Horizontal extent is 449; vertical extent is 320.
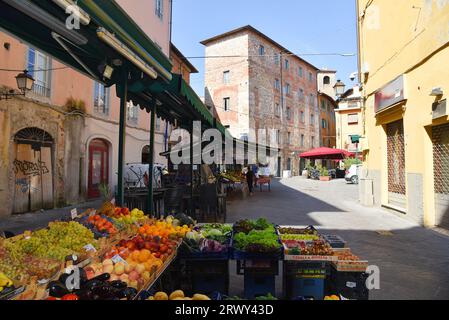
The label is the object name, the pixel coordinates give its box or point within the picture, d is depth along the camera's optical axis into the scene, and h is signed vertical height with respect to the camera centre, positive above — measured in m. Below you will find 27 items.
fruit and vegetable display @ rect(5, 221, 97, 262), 3.00 -0.83
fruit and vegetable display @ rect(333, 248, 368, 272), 3.34 -1.11
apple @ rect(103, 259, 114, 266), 3.04 -1.00
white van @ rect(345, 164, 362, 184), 22.65 -0.47
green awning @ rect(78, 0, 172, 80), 3.16 +1.81
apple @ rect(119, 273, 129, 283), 2.82 -1.08
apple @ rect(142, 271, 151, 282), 2.91 -1.10
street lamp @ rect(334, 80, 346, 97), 15.41 +4.37
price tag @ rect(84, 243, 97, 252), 3.25 -0.90
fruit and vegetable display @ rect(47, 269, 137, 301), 2.37 -1.03
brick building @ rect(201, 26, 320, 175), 29.17 +8.77
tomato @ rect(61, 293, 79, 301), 2.27 -1.02
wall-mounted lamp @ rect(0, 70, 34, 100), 8.42 +2.52
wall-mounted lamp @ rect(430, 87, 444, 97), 6.98 +1.88
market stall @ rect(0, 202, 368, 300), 2.55 -1.03
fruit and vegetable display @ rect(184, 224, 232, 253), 3.78 -1.01
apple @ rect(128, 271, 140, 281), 2.88 -1.08
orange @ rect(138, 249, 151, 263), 3.34 -1.01
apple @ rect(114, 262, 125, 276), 2.95 -1.03
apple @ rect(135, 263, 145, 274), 3.01 -1.05
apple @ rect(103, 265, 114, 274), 2.99 -1.04
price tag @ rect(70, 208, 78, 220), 4.28 -0.67
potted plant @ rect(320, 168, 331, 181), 26.14 -0.55
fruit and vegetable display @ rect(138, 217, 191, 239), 4.28 -0.96
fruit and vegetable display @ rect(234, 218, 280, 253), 3.61 -0.94
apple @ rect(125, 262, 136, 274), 3.01 -1.04
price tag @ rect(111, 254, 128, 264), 3.09 -0.98
